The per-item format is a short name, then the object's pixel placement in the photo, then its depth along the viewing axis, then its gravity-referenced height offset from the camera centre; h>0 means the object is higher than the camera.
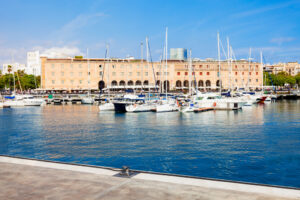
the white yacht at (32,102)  64.94 -2.33
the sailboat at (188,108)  44.43 -2.74
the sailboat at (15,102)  63.00 -2.23
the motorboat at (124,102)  45.91 -1.87
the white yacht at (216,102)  48.03 -2.12
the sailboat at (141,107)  45.31 -2.59
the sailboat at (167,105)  44.66 -2.40
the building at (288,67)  180.00 +10.92
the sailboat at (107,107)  48.81 -2.67
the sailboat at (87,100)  70.81 -2.30
